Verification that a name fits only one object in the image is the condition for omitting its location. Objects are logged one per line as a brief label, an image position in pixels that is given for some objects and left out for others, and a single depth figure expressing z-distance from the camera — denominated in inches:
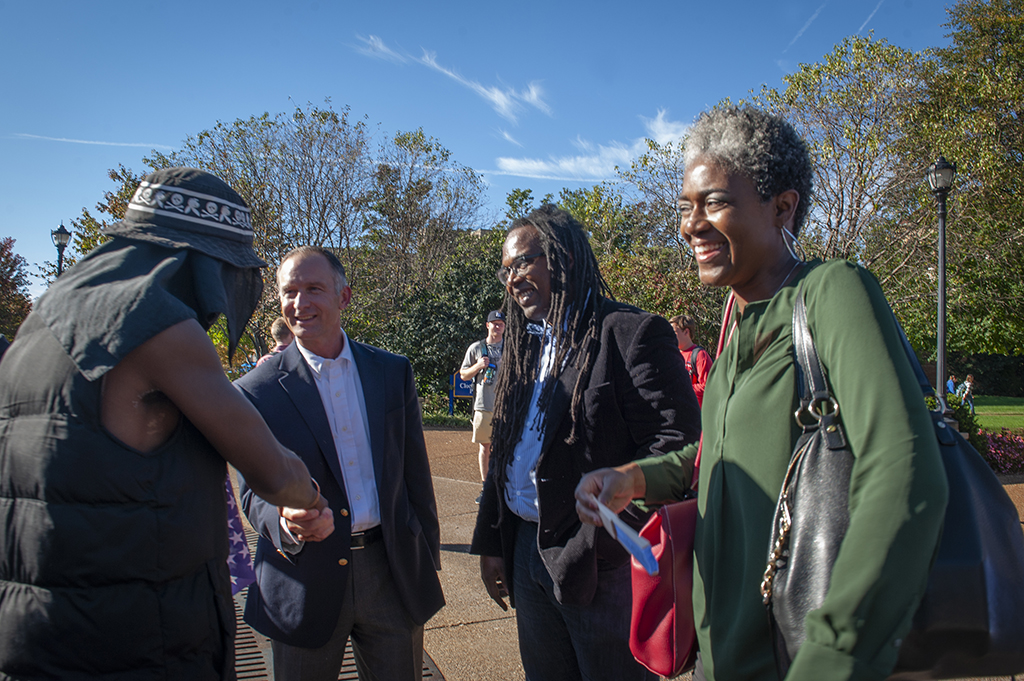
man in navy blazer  92.0
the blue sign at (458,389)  652.7
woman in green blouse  38.7
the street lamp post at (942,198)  416.8
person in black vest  56.9
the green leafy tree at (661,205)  702.5
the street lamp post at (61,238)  749.3
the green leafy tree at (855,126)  577.3
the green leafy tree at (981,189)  610.5
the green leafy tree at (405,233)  952.3
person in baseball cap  314.8
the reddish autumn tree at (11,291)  941.8
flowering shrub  430.5
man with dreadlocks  86.4
